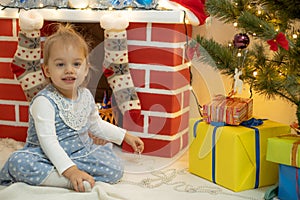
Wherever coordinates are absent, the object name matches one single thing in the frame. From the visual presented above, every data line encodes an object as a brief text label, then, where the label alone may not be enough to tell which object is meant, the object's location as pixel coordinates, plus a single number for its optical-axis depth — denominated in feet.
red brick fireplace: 7.54
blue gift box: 6.35
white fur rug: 6.37
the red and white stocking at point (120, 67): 7.54
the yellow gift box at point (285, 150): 6.33
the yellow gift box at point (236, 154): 6.69
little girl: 6.60
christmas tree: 6.51
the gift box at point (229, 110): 6.83
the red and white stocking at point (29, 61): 7.81
